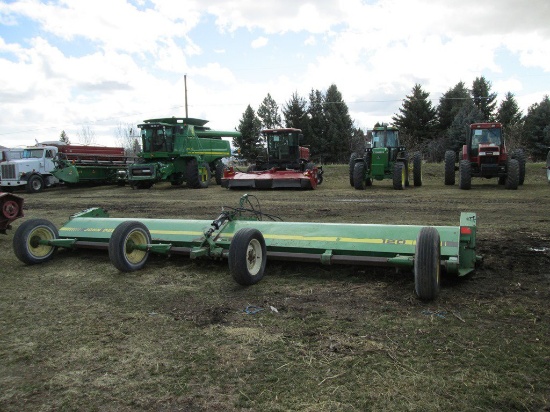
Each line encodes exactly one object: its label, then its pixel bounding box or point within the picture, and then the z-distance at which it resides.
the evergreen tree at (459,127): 42.69
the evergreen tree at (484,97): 53.65
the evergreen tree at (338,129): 51.00
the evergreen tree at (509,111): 52.44
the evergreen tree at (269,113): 58.12
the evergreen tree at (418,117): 50.69
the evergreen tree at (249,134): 51.51
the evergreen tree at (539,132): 39.40
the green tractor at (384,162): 16.92
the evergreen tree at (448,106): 50.88
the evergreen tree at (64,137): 71.69
